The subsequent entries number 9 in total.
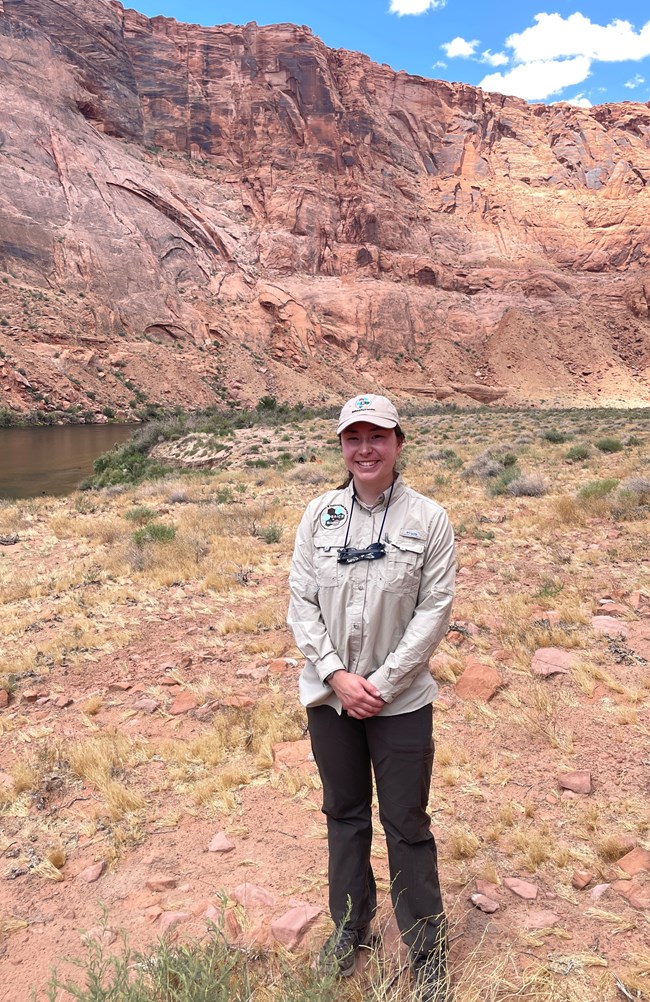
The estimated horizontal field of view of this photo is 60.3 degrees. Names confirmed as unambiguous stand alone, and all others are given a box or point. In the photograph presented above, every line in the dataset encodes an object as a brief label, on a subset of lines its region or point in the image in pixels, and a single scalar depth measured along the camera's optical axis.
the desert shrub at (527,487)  10.05
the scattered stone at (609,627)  4.71
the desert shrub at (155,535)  8.96
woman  2.01
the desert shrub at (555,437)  17.45
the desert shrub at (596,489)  8.82
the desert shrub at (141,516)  11.16
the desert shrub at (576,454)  13.36
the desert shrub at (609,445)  14.15
